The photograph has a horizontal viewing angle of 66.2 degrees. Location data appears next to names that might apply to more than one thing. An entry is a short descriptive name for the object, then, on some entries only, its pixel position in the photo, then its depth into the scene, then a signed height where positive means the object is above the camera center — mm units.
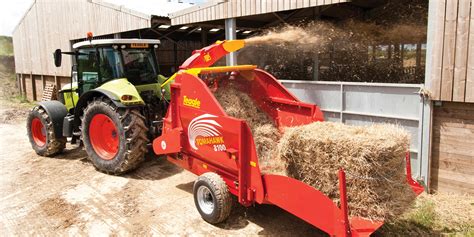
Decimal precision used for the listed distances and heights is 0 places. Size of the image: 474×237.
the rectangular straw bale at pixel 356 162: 3219 -811
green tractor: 5875 -463
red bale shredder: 3273 -819
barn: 4848 +482
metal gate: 5262 -462
